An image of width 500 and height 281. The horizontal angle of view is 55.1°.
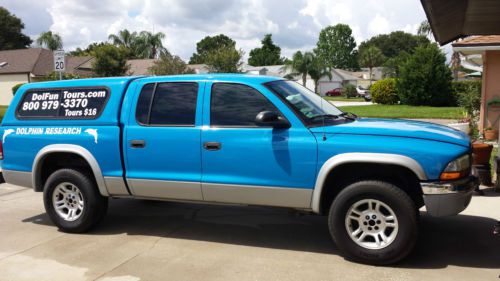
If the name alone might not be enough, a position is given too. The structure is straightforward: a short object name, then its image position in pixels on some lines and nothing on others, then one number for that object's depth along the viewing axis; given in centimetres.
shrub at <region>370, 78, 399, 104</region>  3588
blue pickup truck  457
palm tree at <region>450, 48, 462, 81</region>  3338
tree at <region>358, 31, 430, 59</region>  12781
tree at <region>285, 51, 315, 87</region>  6034
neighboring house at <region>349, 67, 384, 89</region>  9256
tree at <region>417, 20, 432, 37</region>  5175
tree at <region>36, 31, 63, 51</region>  6358
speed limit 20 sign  1181
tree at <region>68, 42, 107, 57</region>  8237
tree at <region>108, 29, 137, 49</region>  6155
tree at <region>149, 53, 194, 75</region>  3750
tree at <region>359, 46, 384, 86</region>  10050
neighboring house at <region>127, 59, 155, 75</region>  5169
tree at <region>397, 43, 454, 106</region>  3194
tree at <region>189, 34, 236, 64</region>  11296
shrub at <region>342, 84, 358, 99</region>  5931
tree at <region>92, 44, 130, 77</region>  3978
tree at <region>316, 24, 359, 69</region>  11175
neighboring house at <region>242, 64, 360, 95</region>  6977
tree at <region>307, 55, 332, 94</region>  6126
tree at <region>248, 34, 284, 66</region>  10381
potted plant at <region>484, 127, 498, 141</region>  1298
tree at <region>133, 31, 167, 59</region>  6238
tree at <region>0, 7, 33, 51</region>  6912
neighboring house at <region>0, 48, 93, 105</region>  4369
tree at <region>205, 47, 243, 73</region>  4425
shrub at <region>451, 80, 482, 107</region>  3178
